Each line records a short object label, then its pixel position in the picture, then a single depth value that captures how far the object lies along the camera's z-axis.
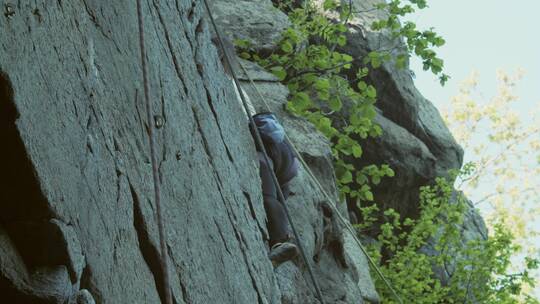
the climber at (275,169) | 15.57
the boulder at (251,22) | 25.59
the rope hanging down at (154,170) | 8.99
